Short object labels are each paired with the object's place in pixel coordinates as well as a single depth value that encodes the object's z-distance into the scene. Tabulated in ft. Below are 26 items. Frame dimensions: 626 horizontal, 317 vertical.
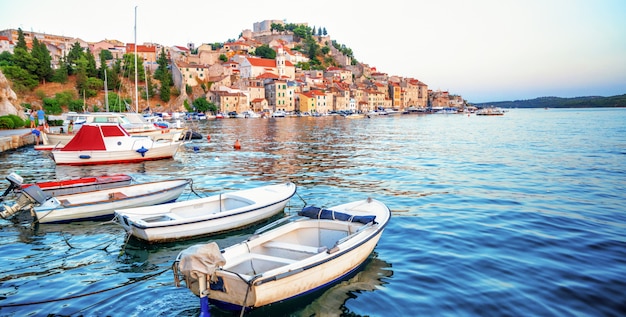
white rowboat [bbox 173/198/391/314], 17.20
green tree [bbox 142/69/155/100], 286.87
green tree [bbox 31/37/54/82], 251.60
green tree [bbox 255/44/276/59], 446.19
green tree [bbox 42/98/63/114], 226.99
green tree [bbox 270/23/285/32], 553.35
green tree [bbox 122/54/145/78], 285.84
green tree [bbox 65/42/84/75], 275.69
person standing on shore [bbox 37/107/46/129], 99.81
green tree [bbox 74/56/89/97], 261.44
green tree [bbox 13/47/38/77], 245.04
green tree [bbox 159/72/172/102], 294.46
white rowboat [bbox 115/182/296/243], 27.22
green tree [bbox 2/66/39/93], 233.96
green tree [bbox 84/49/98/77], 276.82
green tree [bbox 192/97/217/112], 303.89
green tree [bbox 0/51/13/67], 259.78
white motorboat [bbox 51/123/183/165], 65.00
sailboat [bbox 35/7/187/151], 75.97
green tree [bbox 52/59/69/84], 260.21
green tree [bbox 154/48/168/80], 303.89
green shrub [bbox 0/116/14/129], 97.35
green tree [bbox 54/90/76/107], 236.84
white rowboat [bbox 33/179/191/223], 31.78
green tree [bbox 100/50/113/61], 383.37
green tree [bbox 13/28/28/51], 252.97
